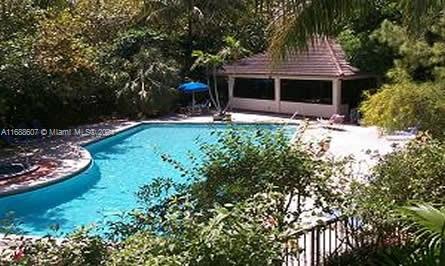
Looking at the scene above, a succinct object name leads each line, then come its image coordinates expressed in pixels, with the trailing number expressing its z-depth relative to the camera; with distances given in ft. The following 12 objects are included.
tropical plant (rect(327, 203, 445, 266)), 15.52
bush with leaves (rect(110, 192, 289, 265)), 16.44
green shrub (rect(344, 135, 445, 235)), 25.71
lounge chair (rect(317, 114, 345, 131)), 88.38
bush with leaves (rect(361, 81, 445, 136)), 50.11
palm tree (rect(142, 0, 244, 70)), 107.14
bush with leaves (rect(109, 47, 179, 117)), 98.07
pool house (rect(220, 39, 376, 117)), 96.27
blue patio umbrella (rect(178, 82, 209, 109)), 101.04
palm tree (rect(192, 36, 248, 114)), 100.63
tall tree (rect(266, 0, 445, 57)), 29.78
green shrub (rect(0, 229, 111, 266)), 19.07
